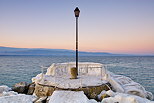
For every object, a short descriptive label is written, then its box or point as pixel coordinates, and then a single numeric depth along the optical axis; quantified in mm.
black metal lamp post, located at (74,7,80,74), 10938
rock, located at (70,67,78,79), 10516
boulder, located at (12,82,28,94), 11091
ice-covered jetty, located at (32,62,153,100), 9111
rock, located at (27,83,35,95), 10356
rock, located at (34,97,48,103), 7583
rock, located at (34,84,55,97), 8602
